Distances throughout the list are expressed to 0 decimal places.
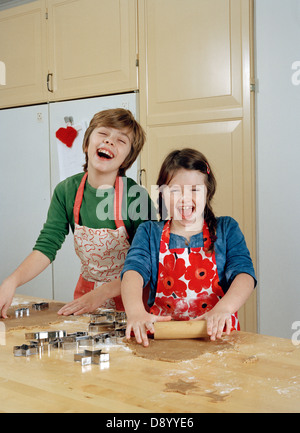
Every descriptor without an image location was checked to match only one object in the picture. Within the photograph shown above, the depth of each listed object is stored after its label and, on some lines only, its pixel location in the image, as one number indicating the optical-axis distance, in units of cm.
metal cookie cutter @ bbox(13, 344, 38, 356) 88
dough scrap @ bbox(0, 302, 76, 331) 110
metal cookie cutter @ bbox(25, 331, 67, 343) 96
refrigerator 277
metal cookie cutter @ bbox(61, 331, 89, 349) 92
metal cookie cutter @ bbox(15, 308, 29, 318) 121
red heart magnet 277
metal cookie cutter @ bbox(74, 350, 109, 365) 82
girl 125
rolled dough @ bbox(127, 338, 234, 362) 85
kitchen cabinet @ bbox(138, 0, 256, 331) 227
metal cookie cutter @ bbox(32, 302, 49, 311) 128
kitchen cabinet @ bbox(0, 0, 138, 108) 262
